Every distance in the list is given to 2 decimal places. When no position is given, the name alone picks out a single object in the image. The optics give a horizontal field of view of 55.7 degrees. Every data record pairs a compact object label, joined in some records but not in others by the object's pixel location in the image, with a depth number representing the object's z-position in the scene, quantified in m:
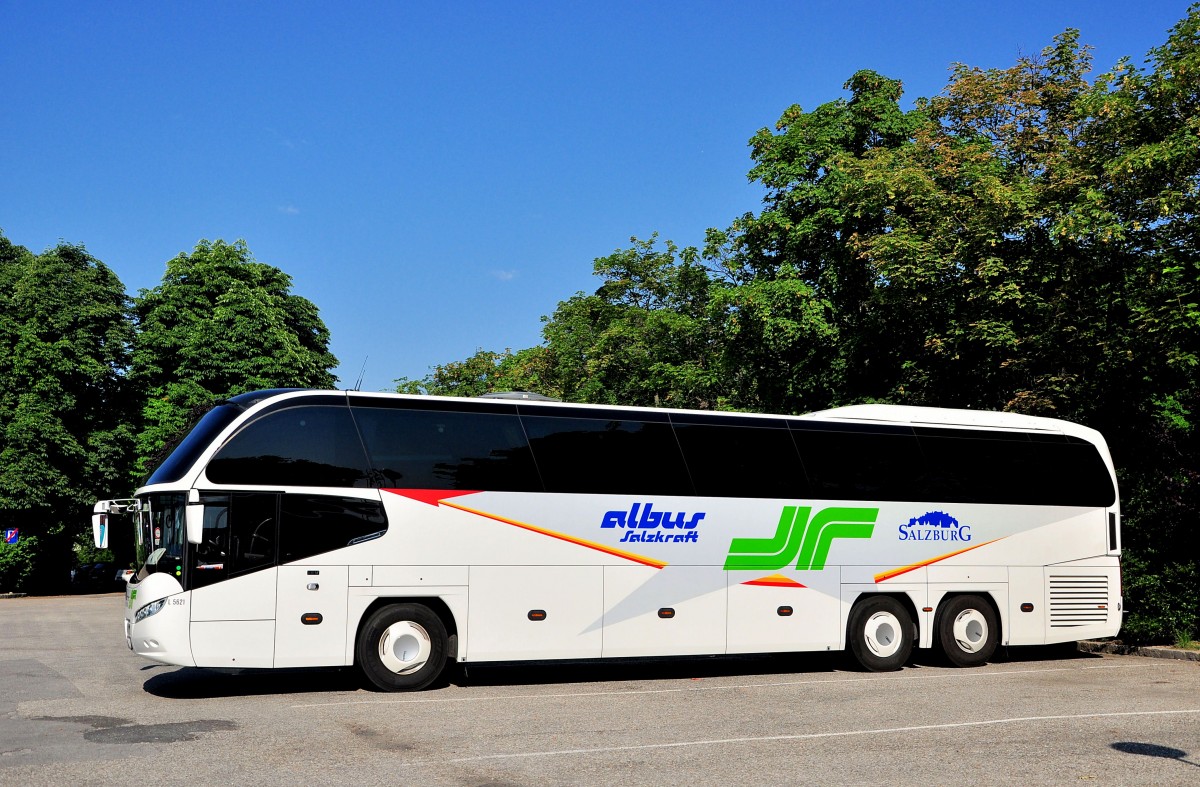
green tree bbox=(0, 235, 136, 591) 40.72
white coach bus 12.62
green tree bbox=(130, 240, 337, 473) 40.22
